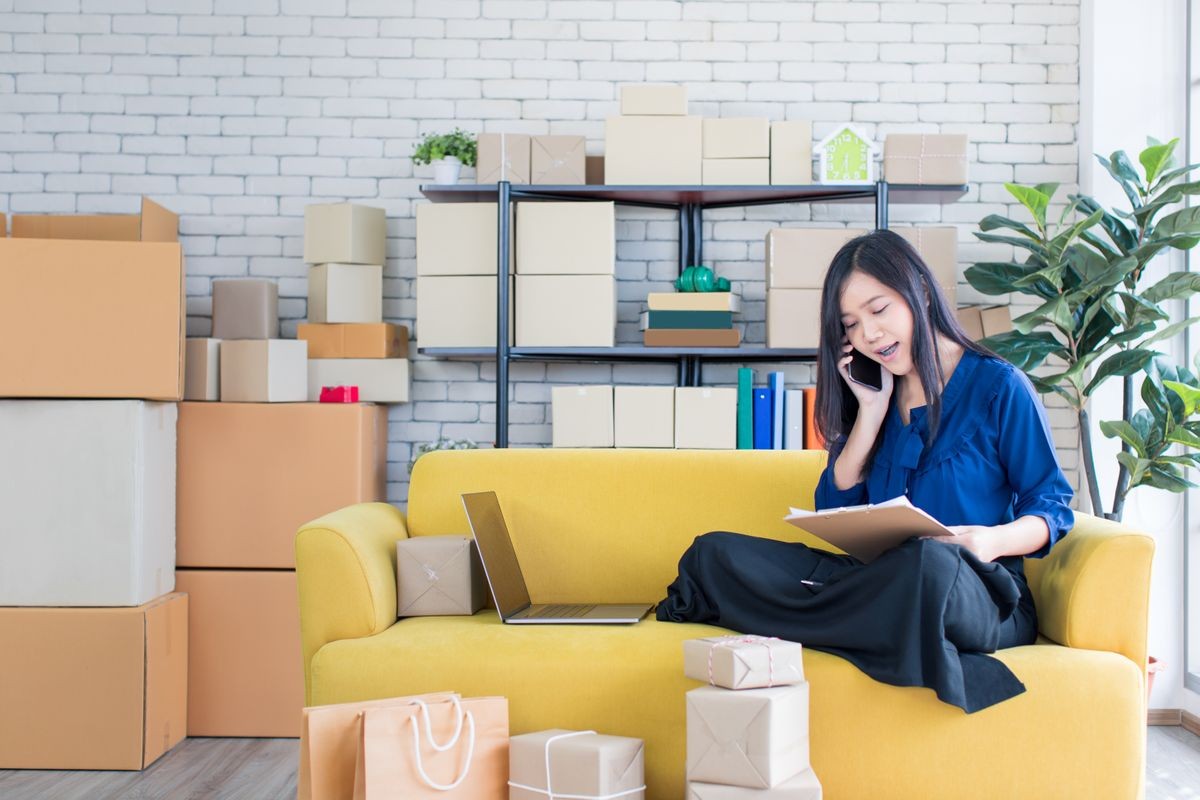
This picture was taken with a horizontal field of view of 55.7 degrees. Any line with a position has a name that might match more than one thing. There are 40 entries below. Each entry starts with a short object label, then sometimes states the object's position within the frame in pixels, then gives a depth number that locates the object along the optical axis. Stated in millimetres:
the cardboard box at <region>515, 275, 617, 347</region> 3748
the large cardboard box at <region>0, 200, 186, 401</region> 3088
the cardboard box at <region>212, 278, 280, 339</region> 3781
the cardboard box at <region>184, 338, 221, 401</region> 3492
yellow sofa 2082
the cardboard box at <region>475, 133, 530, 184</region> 3787
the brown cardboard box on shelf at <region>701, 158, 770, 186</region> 3762
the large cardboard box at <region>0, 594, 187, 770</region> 3080
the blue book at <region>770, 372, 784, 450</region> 3762
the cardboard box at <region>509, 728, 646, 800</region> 1931
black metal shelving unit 3727
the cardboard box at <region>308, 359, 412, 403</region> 3852
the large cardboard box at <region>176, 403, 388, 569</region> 3492
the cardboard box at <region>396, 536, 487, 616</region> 2572
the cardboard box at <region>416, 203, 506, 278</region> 3797
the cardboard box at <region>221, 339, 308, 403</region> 3502
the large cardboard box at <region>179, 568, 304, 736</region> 3457
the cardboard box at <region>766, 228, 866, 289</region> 3730
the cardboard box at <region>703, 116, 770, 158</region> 3760
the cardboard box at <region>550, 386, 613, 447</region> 3732
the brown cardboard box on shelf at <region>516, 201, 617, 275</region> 3758
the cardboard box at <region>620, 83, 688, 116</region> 3738
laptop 2463
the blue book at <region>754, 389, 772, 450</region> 3754
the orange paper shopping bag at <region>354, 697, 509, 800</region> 1967
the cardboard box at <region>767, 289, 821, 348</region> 3730
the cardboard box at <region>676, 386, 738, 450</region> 3713
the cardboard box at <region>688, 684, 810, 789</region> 1867
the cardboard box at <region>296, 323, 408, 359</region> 3854
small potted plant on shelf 3830
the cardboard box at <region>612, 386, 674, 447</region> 3717
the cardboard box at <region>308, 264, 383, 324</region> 3840
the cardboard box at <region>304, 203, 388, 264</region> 3834
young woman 2049
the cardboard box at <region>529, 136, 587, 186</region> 3791
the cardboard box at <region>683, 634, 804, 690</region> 1932
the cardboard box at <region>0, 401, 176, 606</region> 3094
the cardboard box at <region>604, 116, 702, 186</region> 3762
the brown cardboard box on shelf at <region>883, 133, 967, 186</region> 3744
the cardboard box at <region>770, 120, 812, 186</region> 3750
